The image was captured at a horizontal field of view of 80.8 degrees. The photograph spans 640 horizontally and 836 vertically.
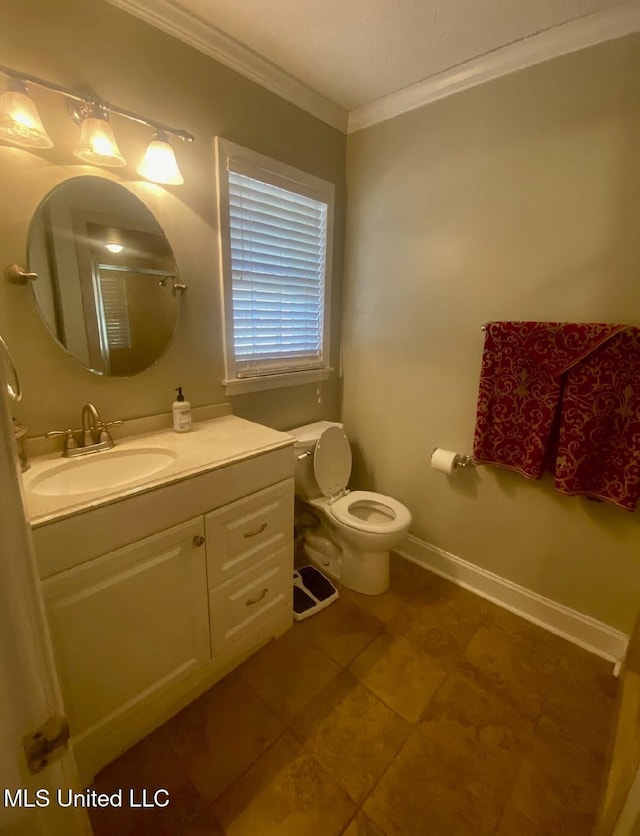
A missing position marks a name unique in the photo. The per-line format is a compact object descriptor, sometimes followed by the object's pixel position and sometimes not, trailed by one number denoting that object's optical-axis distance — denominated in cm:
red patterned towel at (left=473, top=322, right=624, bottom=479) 147
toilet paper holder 190
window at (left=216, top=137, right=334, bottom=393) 171
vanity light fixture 105
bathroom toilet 181
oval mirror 126
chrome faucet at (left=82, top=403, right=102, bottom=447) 136
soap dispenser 155
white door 41
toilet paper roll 188
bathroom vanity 102
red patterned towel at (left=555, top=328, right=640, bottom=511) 139
